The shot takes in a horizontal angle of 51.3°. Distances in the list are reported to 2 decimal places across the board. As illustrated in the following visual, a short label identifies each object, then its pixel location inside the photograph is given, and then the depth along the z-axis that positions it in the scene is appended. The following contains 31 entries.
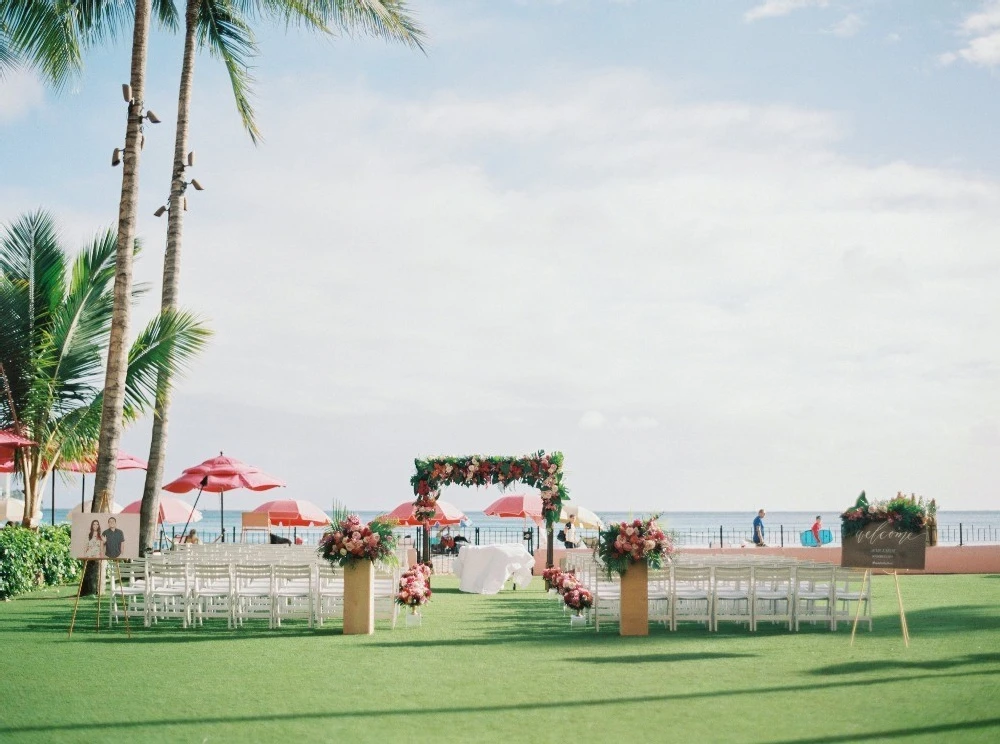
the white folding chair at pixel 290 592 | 14.03
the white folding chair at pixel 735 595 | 13.61
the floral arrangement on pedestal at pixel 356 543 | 13.24
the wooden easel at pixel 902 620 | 11.49
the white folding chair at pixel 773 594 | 13.70
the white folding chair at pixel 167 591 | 14.25
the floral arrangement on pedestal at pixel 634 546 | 12.89
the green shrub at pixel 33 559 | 17.45
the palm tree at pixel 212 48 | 19.47
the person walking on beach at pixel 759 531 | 30.56
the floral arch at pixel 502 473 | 22.53
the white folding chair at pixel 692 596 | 13.62
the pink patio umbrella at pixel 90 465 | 21.50
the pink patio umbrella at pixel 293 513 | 27.89
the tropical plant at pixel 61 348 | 19.33
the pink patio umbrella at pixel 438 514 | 28.39
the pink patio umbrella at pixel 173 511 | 26.63
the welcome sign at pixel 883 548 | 11.73
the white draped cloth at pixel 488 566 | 21.42
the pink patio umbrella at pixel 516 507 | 27.41
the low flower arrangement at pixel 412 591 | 14.22
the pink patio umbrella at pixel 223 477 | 21.70
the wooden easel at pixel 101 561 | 13.25
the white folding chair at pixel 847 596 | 13.23
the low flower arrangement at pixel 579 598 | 14.23
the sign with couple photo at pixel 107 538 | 13.14
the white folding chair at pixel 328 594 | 14.15
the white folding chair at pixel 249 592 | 13.92
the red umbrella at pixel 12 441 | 17.12
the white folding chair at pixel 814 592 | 13.62
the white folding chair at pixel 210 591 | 13.94
